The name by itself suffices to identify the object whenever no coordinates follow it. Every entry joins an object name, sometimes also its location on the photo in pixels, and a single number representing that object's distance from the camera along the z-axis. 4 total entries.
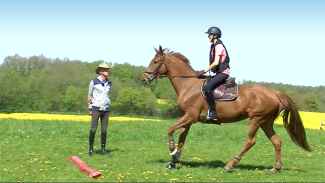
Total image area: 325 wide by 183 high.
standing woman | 11.60
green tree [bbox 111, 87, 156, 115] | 69.00
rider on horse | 9.77
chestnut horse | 9.92
